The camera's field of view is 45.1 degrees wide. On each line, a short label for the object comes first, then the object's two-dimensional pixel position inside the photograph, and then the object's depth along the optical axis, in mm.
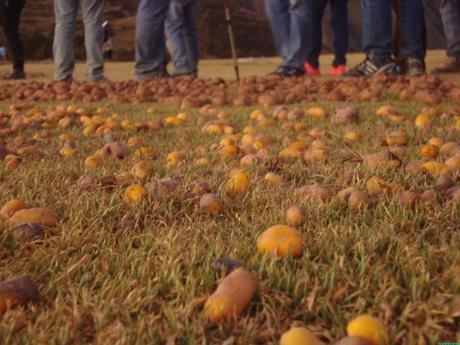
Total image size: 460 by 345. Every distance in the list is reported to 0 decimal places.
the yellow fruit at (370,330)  1105
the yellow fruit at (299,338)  1079
